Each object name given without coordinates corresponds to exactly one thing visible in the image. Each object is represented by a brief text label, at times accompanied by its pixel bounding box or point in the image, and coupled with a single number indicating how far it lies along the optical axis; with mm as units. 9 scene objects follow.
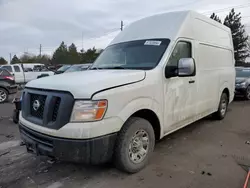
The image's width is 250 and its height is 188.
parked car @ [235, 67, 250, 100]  8268
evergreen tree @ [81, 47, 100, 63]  35753
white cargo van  2196
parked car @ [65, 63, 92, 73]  11902
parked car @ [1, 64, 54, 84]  13983
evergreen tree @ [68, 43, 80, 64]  40149
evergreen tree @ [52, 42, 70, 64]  41840
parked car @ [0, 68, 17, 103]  8641
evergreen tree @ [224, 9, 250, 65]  35385
